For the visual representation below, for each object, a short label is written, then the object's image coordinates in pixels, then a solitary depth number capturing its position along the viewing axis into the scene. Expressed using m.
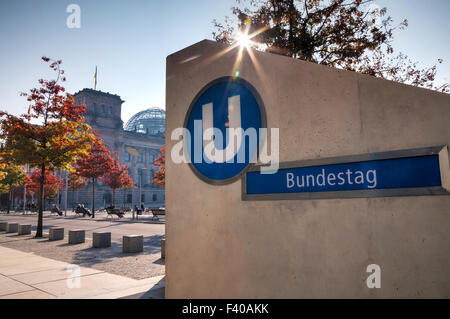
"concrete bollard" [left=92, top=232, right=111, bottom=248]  11.76
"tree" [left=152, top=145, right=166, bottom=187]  27.71
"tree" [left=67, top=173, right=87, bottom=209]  52.61
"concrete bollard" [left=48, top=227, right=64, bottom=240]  14.18
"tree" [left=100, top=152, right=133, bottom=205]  39.50
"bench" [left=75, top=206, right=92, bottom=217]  33.56
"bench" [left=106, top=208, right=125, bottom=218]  28.48
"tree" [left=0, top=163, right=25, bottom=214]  36.34
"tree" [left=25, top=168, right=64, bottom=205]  33.56
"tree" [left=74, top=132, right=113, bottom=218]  32.75
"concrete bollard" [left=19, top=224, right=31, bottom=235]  16.28
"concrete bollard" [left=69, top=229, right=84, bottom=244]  12.81
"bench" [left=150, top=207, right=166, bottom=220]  25.35
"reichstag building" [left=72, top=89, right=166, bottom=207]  72.06
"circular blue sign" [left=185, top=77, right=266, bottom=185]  3.35
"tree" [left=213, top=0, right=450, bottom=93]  9.21
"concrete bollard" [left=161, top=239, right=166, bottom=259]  9.36
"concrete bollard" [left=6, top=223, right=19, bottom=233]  17.86
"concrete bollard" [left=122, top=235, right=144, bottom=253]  10.52
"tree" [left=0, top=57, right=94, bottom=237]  14.65
